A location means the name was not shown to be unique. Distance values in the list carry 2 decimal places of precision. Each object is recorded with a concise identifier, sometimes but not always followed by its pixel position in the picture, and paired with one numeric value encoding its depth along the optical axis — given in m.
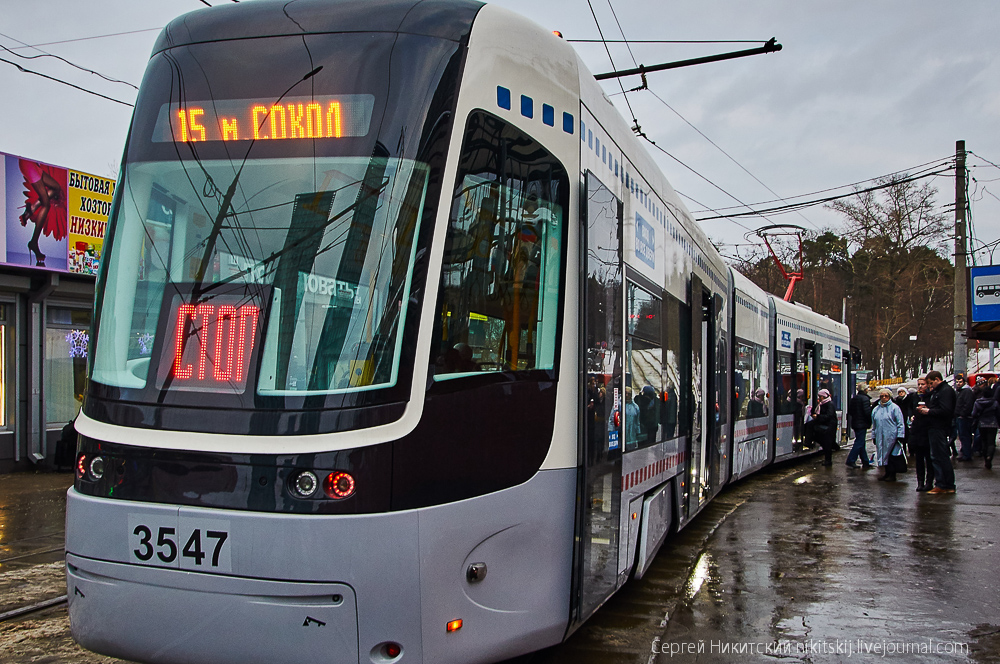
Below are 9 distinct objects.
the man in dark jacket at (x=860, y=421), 15.77
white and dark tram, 3.38
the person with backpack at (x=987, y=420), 16.61
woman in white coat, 13.74
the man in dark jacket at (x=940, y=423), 11.65
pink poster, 12.74
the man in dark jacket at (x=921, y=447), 12.21
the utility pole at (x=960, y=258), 22.52
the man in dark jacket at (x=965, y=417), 16.94
